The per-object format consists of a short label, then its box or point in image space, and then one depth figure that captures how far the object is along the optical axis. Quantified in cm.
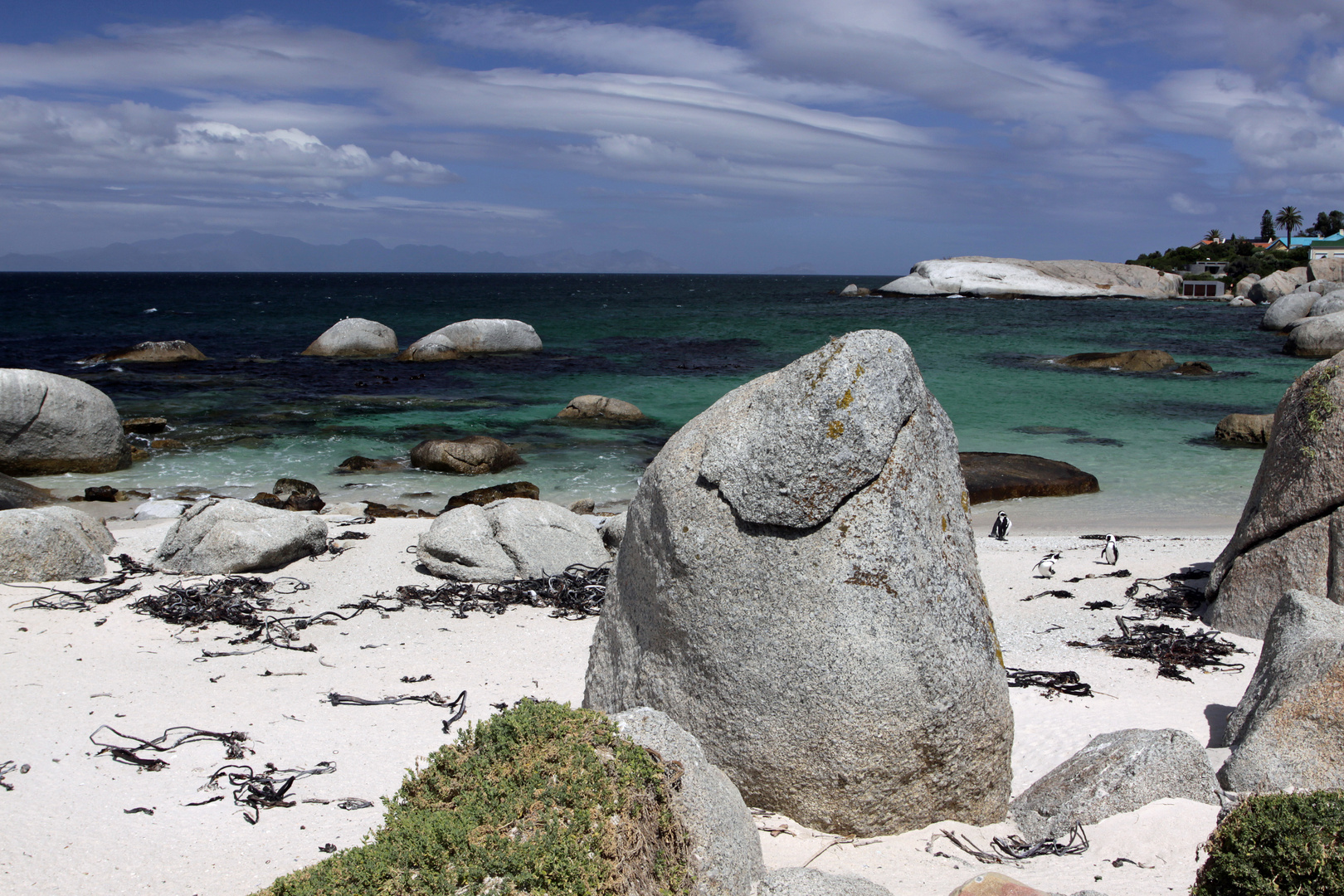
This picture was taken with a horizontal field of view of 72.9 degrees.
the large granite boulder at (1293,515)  751
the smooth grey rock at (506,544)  957
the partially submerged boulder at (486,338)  3784
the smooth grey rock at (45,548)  853
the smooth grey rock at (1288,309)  5159
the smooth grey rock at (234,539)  919
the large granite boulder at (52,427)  1644
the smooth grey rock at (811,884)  351
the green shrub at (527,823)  275
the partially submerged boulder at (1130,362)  3466
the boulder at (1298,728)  464
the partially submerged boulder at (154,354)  3344
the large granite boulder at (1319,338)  3959
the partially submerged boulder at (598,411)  2355
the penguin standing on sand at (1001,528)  1270
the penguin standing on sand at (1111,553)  1032
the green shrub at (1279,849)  292
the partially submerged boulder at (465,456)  1780
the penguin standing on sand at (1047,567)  1002
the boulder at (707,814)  335
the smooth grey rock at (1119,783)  448
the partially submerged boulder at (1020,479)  1598
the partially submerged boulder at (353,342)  3672
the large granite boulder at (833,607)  428
